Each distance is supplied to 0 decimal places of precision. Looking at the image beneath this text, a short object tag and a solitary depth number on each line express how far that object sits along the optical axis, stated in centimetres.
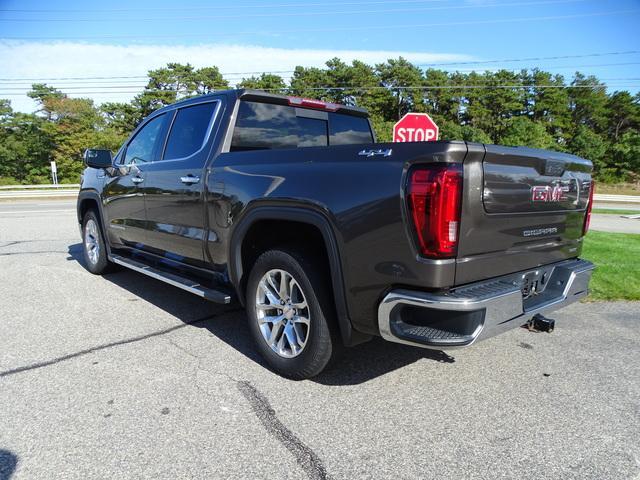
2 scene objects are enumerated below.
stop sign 805
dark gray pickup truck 230
